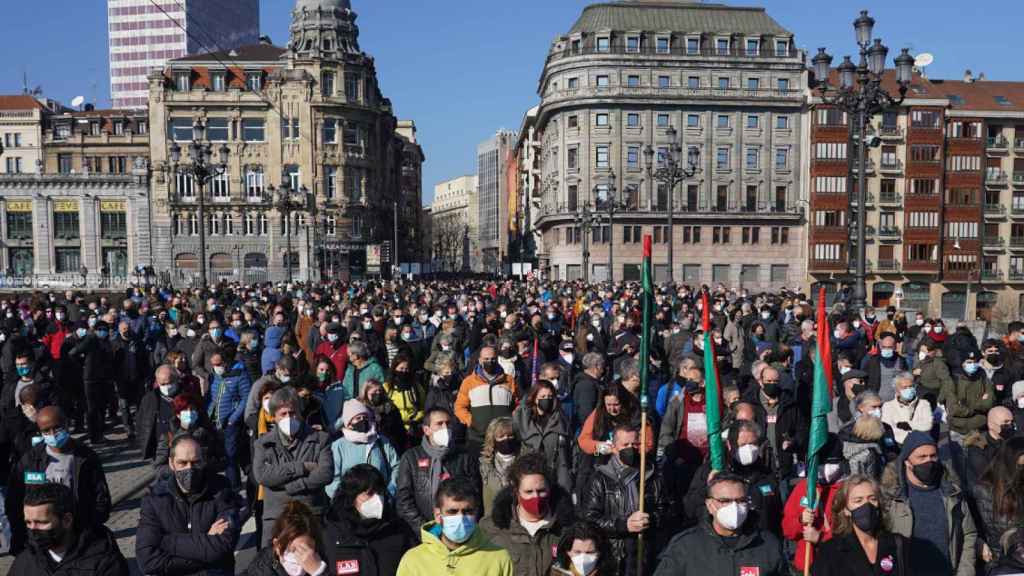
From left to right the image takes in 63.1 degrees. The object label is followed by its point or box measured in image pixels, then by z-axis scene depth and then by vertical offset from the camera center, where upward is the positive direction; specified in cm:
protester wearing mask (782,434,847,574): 464 -153
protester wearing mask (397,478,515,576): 396 -138
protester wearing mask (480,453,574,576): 443 -142
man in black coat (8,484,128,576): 411 -142
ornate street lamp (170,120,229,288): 2416 +296
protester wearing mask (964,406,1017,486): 611 -141
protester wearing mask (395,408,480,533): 566 -144
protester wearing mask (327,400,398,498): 594 -133
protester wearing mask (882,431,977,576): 501 -157
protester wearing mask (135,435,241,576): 479 -152
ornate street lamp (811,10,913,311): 1620 +350
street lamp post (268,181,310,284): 5907 +457
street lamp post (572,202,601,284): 4359 +220
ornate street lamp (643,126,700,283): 2777 +316
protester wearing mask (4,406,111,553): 588 -149
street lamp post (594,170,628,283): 3800 +359
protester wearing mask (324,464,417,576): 436 -143
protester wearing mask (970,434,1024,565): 504 -148
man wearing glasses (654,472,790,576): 418 -146
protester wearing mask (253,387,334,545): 594 -144
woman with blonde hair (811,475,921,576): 428 -149
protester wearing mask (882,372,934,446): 734 -137
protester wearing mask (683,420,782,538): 547 -147
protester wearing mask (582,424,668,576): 521 -153
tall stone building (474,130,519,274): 14562 +1270
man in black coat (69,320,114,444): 1205 -165
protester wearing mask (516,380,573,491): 691 -138
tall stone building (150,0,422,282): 6462 +891
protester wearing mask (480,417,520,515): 575 -135
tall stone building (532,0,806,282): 6506 +1019
